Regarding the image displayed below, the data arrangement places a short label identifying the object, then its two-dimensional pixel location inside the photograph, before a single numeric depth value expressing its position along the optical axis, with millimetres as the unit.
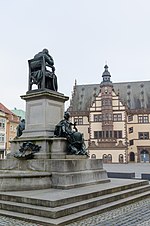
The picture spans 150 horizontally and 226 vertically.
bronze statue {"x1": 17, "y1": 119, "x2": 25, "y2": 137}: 11377
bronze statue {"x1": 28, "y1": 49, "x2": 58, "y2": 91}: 11102
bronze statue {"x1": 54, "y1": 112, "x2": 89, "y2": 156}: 9818
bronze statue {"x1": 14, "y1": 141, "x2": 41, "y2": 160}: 9548
